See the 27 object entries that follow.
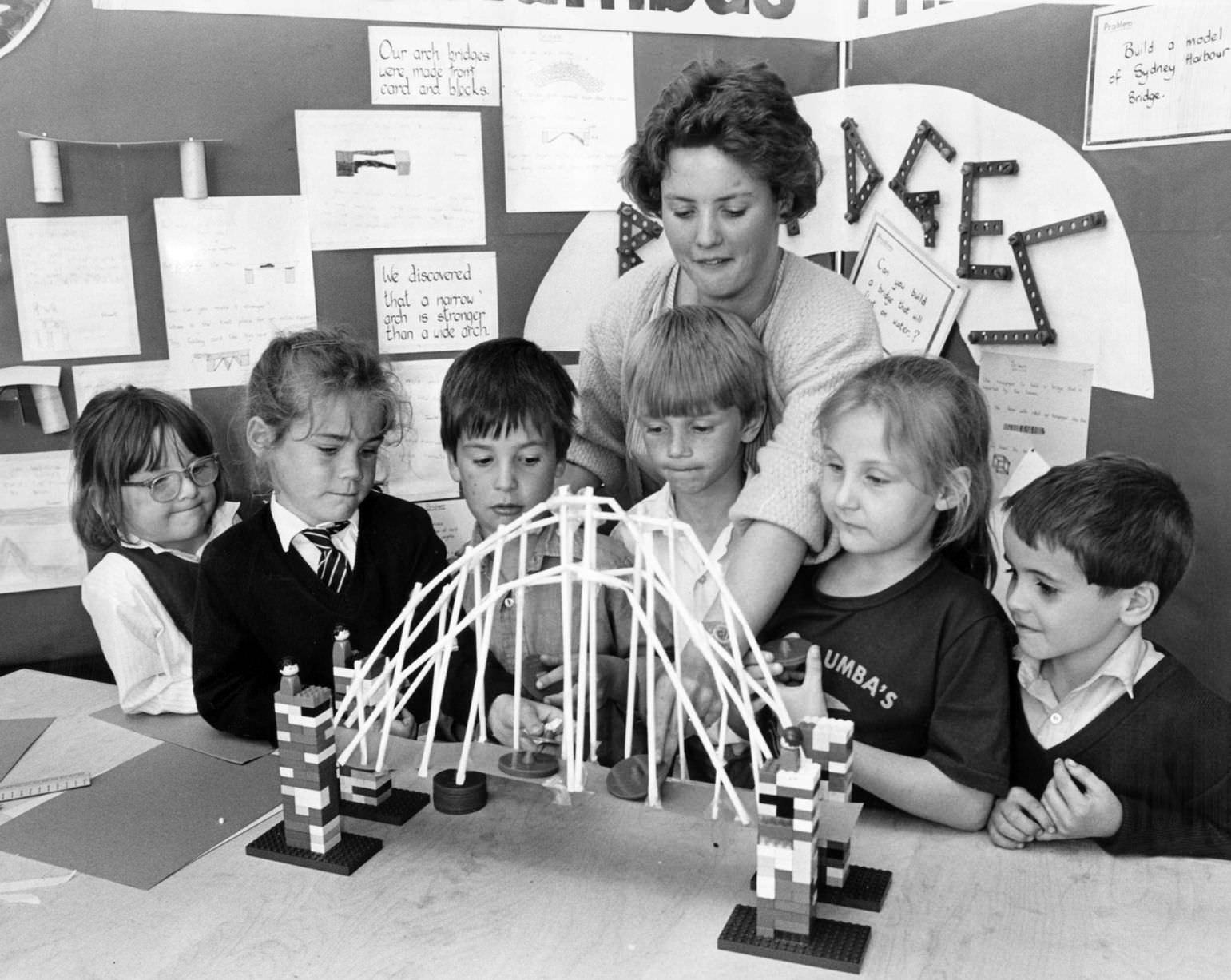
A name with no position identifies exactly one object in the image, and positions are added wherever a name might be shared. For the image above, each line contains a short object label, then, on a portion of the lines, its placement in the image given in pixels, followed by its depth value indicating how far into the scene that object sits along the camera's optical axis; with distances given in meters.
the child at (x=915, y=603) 1.34
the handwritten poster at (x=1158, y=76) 1.71
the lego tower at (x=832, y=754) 1.17
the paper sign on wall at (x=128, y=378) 2.19
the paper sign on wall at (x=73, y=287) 2.11
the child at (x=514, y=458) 1.67
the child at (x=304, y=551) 1.65
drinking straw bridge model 1.11
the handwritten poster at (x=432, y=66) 2.26
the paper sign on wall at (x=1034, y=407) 2.02
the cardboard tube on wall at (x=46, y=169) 2.05
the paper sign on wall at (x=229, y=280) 2.19
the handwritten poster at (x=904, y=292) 2.30
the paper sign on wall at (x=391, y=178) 2.26
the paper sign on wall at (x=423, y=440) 2.41
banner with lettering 2.18
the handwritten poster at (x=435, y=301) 2.36
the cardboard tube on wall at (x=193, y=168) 2.14
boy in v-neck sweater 1.32
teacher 1.52
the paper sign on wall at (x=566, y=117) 2.37
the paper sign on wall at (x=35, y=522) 2.18
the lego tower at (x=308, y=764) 1.26
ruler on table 1.48
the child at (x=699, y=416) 1.56
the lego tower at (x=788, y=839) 1.09
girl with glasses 1.89
